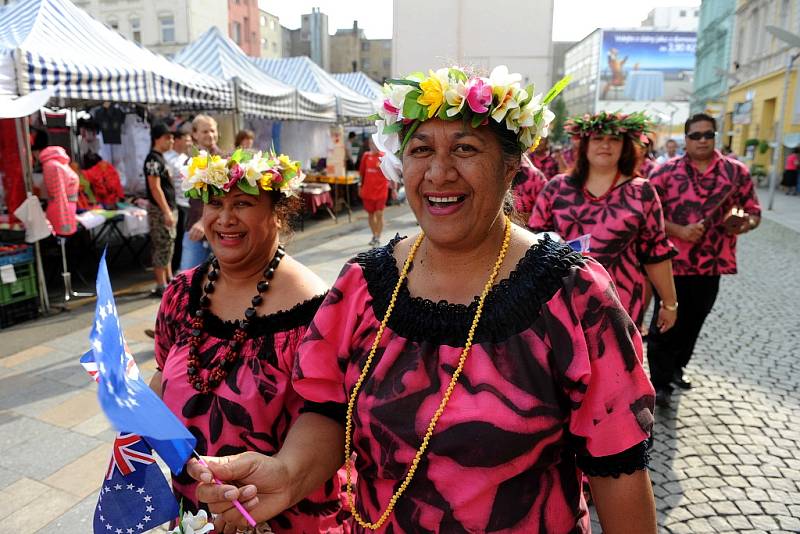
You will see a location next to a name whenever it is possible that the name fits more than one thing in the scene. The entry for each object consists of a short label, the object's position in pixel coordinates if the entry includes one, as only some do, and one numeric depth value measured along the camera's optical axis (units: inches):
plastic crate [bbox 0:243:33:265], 240.4
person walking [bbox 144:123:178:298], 268.7
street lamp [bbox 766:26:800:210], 498.0
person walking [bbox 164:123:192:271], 274.5
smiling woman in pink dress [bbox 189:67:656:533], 50.6
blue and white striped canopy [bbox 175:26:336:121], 385.3
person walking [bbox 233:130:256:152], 297.9
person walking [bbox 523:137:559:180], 279.8
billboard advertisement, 3034.0
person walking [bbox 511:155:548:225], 213.5
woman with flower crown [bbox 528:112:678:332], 129.6
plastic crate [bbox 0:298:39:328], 240.4
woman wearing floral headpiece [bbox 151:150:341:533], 76.6
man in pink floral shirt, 167.8
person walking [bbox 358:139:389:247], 411.2
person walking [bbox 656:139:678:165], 556.4
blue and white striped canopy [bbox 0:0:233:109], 238.7
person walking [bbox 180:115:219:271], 225.3
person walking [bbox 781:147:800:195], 854.5
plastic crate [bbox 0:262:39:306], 240.4
